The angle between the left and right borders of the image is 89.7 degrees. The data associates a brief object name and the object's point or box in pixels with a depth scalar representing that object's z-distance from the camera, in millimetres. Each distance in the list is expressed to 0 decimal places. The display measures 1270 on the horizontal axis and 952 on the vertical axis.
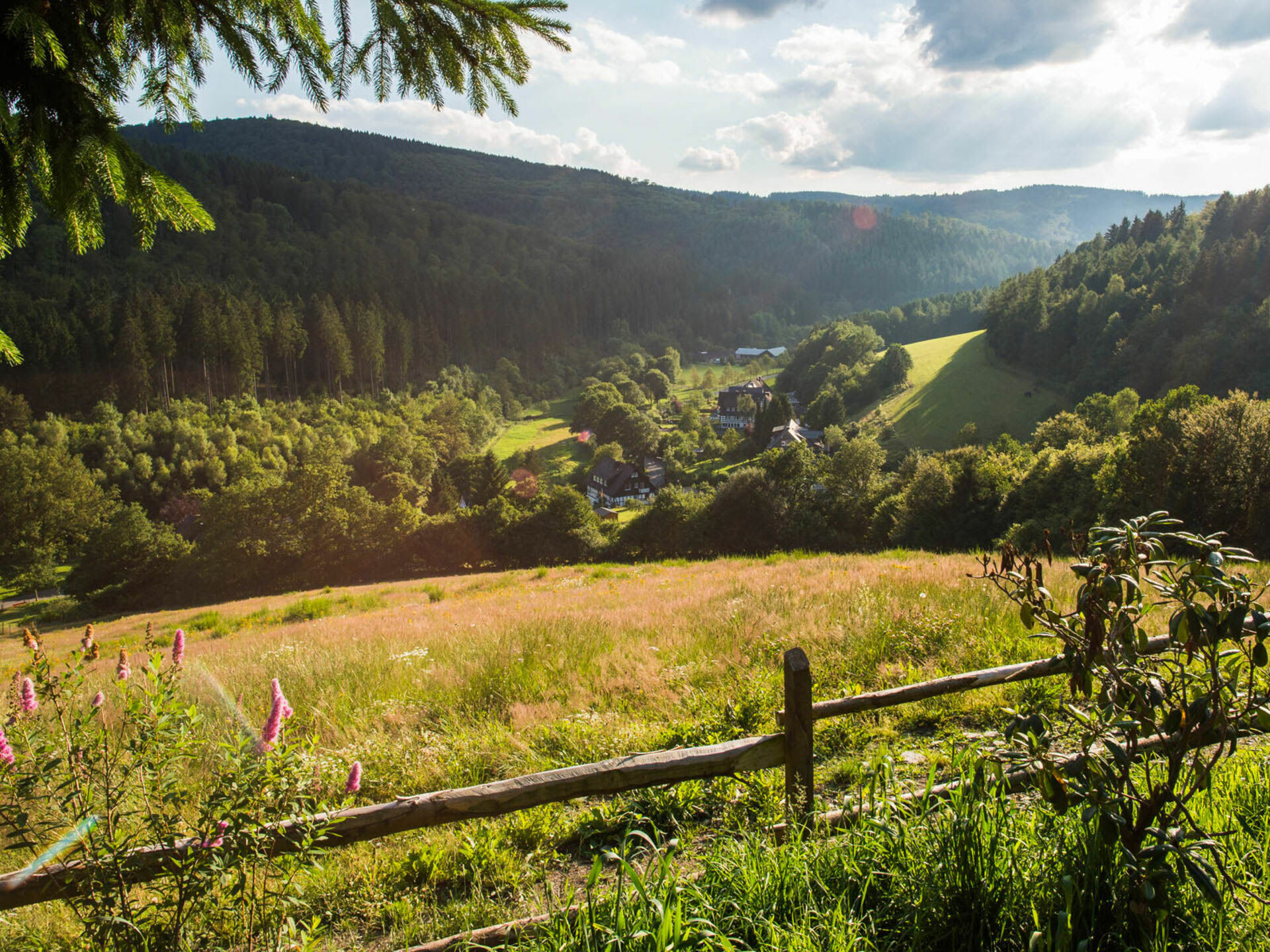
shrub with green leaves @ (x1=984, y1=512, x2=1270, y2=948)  2338
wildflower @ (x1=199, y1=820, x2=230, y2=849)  2748
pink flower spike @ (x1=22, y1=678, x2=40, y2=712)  2867
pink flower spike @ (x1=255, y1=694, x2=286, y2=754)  2826
